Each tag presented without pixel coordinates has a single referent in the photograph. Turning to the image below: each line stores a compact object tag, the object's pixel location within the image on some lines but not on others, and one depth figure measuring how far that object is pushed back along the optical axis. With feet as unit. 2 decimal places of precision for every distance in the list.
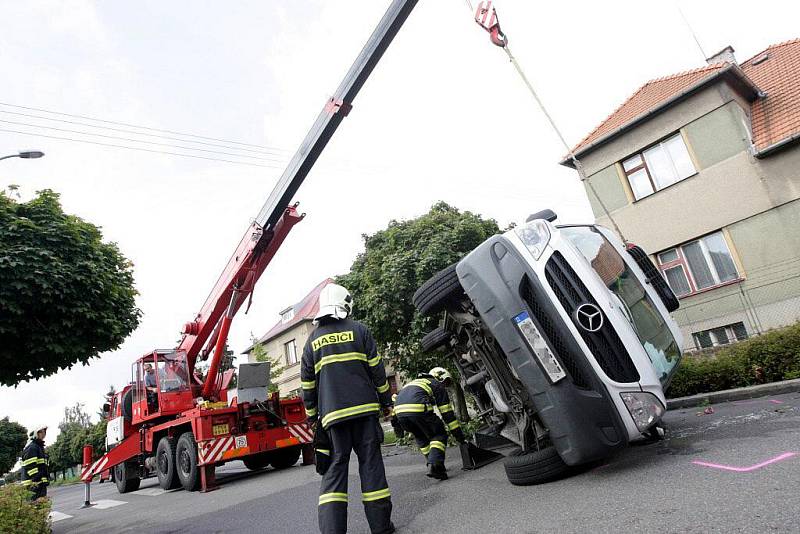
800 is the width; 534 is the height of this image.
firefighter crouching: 17.87
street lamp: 27.68
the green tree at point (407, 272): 30.71
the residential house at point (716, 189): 36.99
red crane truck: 25.68
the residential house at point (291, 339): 103.91
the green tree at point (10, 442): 133.17
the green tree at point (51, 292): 20.29
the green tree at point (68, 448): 127.03
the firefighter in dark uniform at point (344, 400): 11.64
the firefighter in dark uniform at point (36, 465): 28.55
